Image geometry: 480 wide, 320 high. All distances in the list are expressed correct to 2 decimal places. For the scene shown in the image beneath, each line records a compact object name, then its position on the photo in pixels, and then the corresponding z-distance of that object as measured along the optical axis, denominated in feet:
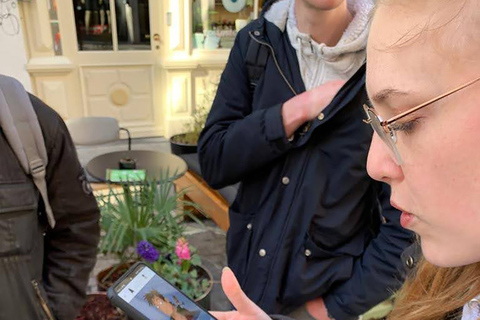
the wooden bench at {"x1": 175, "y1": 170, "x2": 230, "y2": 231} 10.78
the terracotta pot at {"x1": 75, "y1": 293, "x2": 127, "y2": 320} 6.60
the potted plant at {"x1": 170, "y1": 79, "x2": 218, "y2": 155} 14.51
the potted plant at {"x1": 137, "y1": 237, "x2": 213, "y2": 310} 6.99
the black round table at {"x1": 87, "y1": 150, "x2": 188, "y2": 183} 9.70
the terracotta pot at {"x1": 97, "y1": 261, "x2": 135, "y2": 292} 7.11
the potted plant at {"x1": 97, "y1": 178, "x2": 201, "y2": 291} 6.89
